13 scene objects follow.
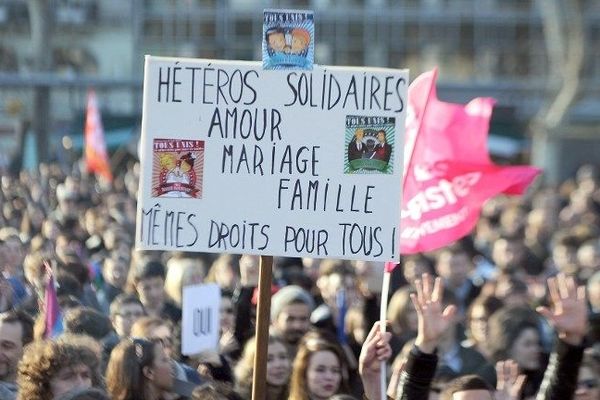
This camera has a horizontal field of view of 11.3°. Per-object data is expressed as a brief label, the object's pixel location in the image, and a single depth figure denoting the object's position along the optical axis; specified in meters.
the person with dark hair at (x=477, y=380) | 11.08
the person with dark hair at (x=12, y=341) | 12.09
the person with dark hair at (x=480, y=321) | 16.15
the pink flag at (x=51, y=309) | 14.18
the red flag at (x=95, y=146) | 36.23
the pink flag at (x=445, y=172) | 14.70
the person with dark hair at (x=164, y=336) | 13.03
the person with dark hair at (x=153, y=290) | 17.05
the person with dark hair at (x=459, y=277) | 20.67
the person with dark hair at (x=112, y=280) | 18.96
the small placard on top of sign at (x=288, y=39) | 10.66
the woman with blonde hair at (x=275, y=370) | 13.68
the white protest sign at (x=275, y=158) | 10.89
